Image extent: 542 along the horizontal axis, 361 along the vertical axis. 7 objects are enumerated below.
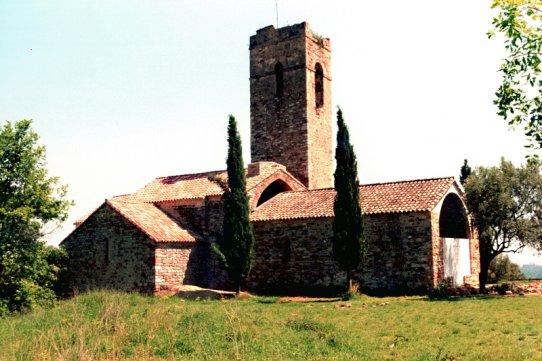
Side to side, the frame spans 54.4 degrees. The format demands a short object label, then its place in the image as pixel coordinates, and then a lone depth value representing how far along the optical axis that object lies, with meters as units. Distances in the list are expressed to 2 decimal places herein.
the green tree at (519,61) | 9.99
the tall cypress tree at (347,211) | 22.70
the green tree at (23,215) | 21.00
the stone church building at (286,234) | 23.34
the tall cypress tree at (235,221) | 24.70
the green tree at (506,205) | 24.30
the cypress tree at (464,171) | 32.91
